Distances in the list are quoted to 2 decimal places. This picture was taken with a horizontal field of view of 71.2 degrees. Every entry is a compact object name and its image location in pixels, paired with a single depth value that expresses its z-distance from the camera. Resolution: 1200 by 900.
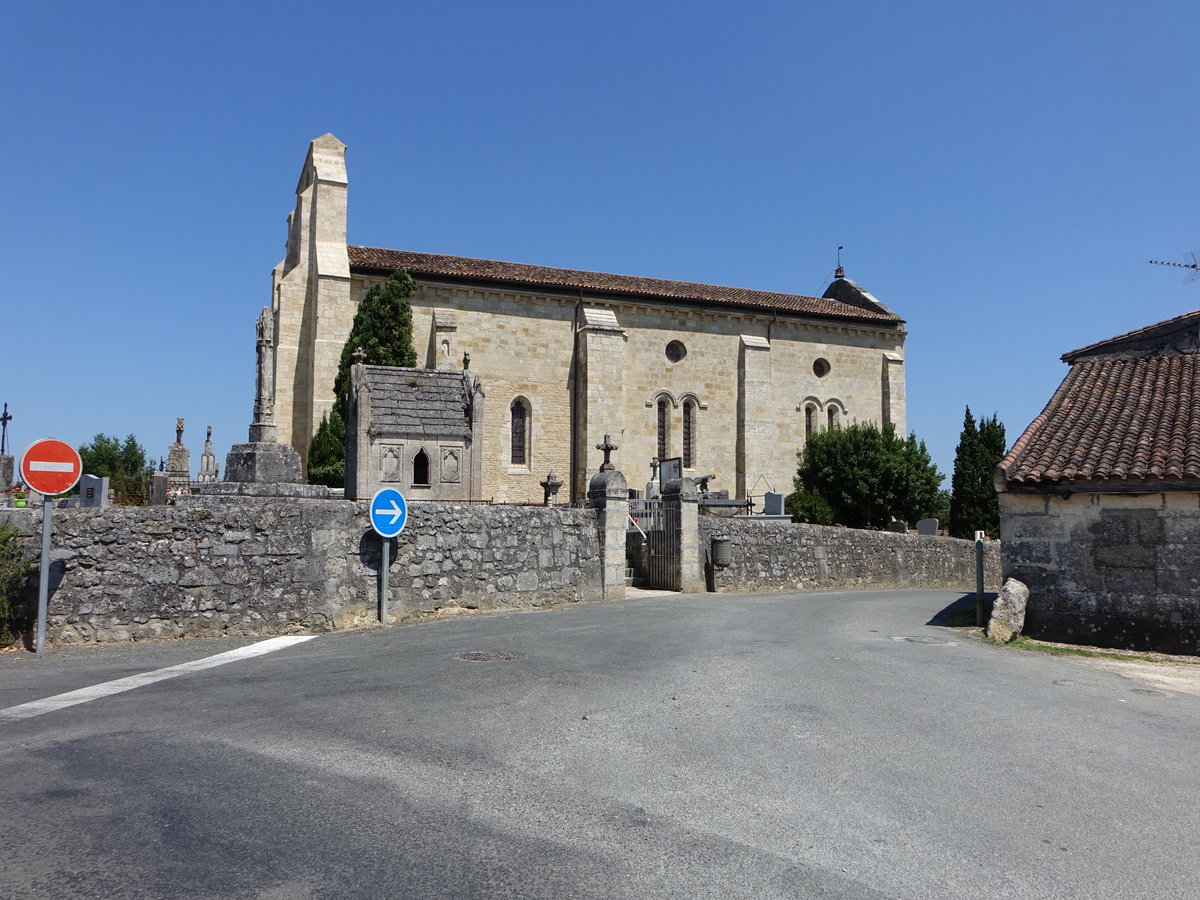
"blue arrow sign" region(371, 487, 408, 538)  10.59
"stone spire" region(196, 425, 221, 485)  30.70
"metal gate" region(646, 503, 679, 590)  17.12
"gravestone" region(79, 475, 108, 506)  14.25
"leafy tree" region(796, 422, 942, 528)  33.22
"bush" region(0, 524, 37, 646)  8.62
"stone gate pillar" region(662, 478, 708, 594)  16.88
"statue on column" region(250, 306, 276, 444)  19.67
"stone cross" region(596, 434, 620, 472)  19.53
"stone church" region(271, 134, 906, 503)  30.11
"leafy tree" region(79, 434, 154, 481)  62.23
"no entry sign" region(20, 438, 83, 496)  8.51
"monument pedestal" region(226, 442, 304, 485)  18.05
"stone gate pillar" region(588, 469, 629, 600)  14.67
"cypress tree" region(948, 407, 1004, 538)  38.25
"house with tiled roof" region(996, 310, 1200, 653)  10.64
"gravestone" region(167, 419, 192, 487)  25.89
